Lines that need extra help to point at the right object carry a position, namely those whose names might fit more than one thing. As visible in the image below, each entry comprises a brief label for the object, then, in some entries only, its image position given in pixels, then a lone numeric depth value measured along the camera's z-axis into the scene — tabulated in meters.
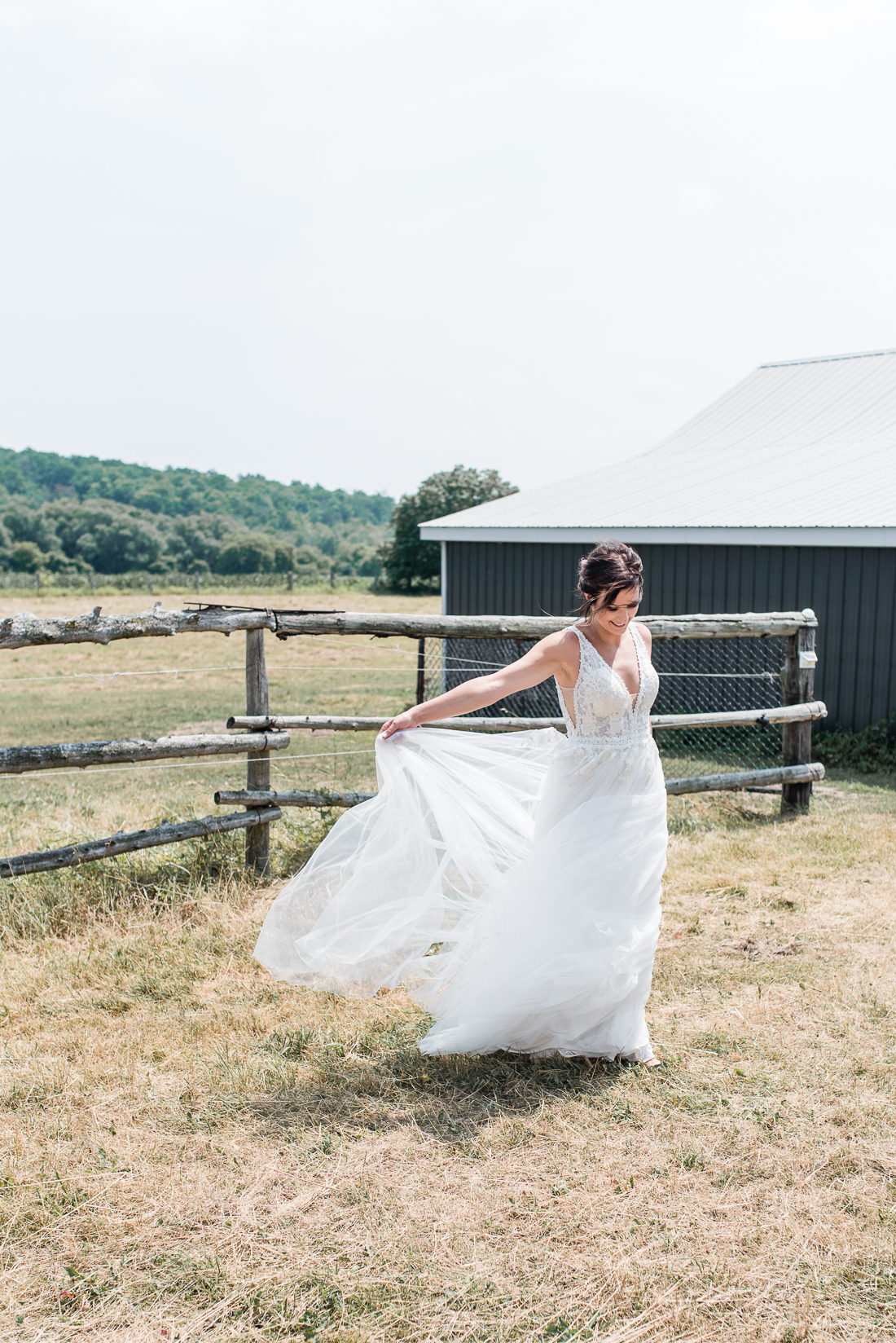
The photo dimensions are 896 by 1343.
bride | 3.79
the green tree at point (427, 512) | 45.22
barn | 11.60
